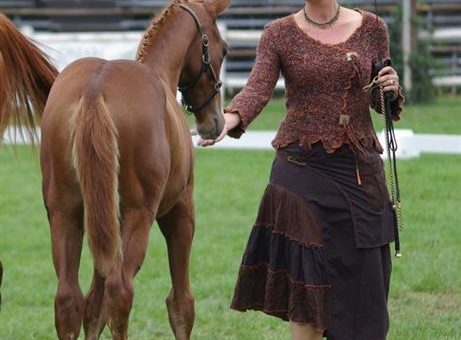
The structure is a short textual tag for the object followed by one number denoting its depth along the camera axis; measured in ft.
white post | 150.71
